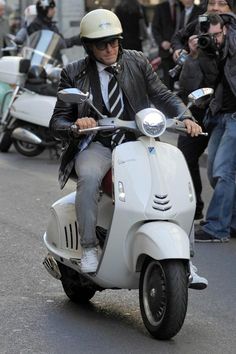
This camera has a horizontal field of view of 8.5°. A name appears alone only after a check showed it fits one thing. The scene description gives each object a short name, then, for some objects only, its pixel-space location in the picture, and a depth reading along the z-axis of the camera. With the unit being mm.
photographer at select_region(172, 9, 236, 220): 12899
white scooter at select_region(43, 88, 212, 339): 8042
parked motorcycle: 20134
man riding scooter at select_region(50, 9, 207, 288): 8657
